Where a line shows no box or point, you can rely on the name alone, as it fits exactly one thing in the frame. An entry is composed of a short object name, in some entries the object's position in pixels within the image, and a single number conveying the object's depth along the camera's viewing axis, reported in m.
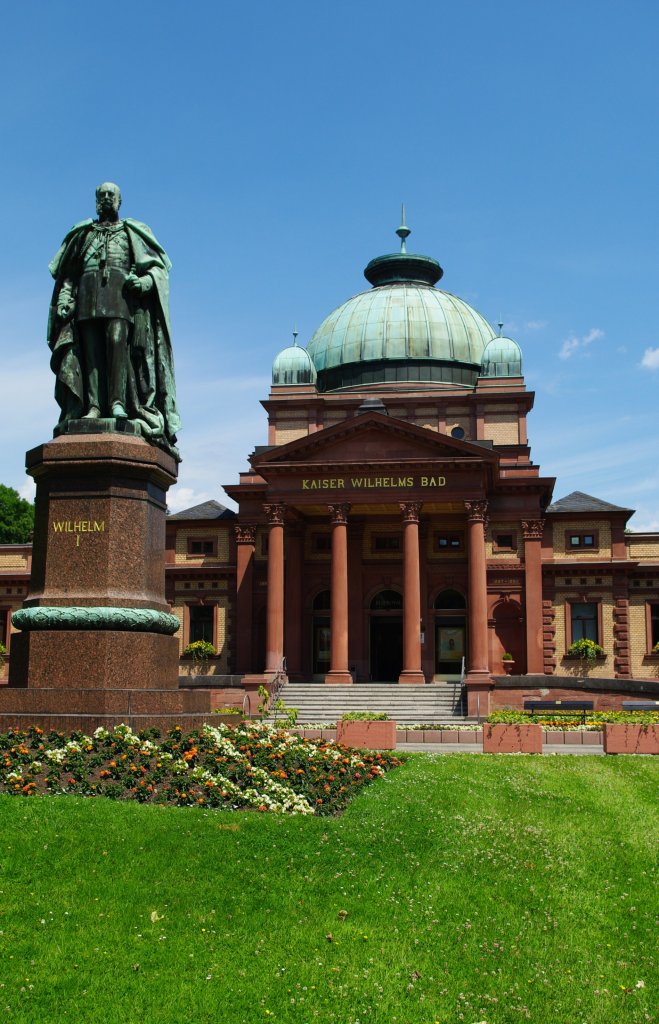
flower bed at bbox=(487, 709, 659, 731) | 31.03
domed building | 49.34
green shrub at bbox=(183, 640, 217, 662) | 56.78
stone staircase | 42.00
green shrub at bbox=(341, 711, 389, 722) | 36.01
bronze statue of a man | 16.09
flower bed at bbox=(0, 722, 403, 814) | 12.20
